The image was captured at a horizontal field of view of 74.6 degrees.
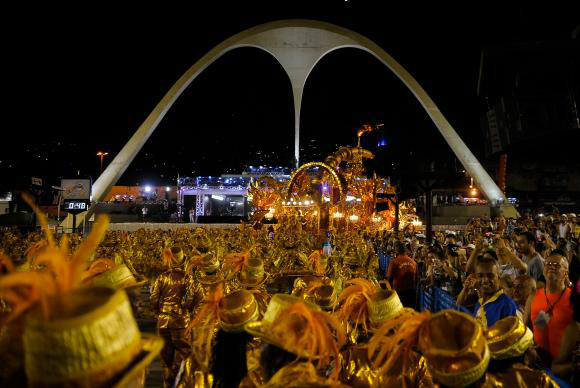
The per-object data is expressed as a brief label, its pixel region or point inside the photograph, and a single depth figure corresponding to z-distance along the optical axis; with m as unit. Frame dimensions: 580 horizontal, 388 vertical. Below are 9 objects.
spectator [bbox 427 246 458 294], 5.48
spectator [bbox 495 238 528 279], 5.00
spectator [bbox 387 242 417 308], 5.59
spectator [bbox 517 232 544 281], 4.91
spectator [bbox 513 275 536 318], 3.75
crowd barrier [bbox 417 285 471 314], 4.35
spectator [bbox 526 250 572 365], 2.94
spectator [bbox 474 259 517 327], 2.80
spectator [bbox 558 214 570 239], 9.20
